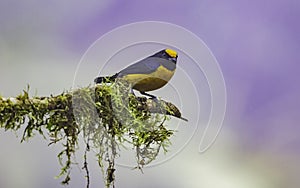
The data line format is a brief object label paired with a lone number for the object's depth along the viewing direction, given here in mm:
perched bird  6321
